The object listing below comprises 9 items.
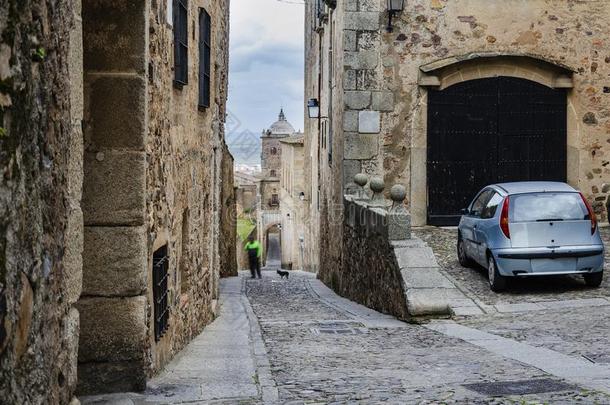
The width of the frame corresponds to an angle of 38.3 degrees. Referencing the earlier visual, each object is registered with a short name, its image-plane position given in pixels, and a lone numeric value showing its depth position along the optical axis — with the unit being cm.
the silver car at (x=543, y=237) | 1102
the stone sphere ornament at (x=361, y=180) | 1474
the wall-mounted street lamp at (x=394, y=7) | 1567
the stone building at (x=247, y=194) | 8544
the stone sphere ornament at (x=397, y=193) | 1134
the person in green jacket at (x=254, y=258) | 2786
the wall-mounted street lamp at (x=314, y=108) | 2198
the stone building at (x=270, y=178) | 6556
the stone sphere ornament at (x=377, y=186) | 1372
